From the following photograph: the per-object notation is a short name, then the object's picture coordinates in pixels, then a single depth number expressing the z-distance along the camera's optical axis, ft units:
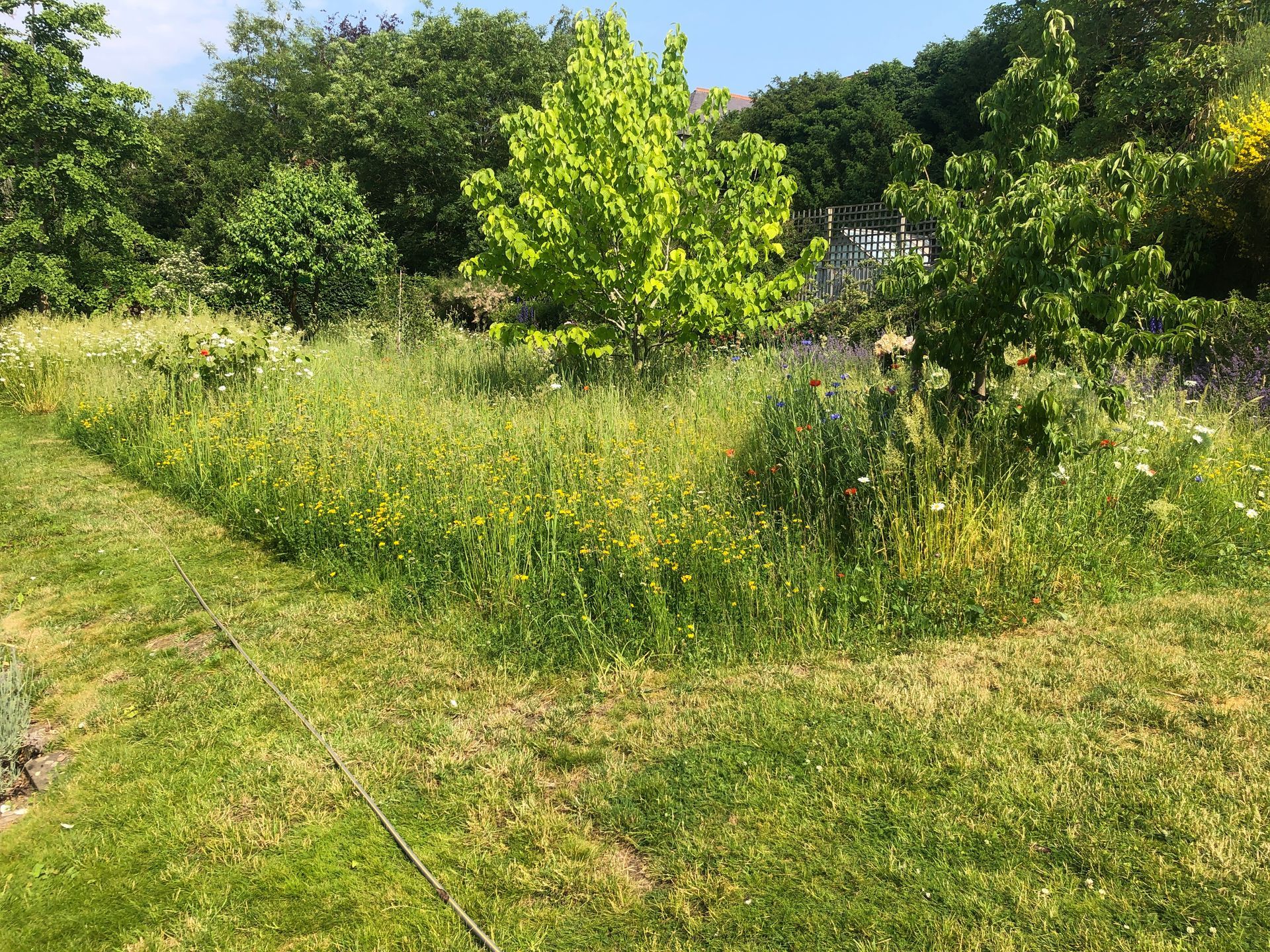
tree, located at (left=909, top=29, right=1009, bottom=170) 81.35
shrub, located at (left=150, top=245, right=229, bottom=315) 61.36
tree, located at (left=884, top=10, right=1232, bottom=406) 12.44
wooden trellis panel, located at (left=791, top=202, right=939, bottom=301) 44.45
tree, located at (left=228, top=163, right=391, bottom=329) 48.16
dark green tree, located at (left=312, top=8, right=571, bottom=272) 83.10
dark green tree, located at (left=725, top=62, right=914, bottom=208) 92.38
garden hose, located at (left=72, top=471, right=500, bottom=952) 7.59
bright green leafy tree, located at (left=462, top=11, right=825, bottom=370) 24.03
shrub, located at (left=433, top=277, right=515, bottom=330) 50.65
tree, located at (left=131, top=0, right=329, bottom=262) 83.61
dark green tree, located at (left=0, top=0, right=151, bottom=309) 56.39
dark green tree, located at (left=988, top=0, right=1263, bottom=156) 43.98
